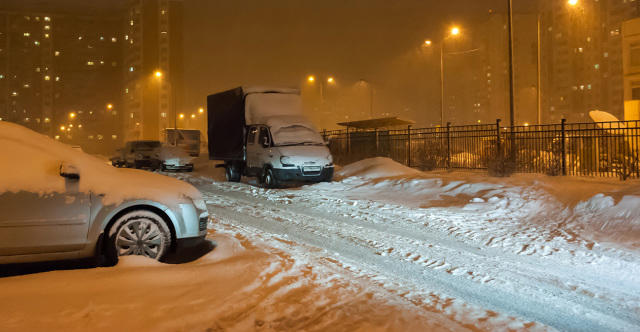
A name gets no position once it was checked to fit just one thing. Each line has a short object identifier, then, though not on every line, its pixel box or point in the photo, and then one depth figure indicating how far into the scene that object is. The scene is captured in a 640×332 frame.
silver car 5.29
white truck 16.00
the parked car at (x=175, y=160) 26.41
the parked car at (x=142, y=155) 29.69
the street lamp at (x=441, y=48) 27.84
